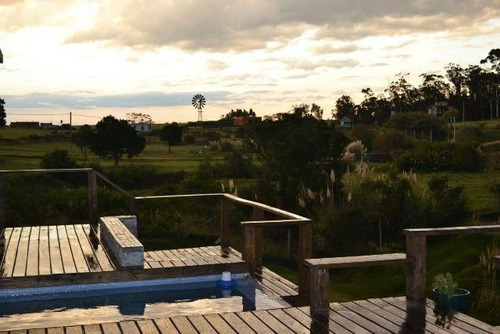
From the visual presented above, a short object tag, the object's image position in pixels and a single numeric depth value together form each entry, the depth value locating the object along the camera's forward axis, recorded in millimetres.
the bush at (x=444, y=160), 28984
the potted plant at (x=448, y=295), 7641
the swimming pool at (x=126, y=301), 6898
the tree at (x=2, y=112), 42844
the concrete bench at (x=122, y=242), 8039
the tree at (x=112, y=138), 40188
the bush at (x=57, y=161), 28844
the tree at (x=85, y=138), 41156
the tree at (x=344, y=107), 92312
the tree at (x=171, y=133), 55438
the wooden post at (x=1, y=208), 11367
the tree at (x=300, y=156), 16250
